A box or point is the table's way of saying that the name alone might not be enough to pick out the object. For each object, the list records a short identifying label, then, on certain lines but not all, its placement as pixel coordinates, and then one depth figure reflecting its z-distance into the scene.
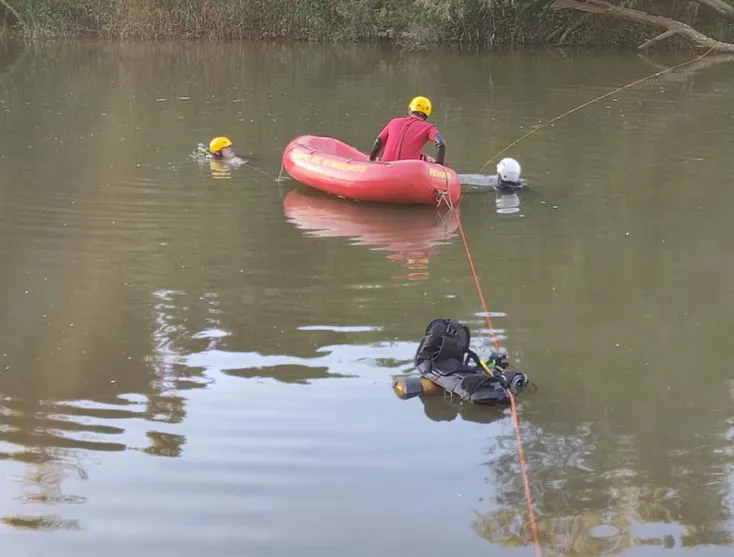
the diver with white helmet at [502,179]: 9.30
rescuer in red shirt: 8.95
